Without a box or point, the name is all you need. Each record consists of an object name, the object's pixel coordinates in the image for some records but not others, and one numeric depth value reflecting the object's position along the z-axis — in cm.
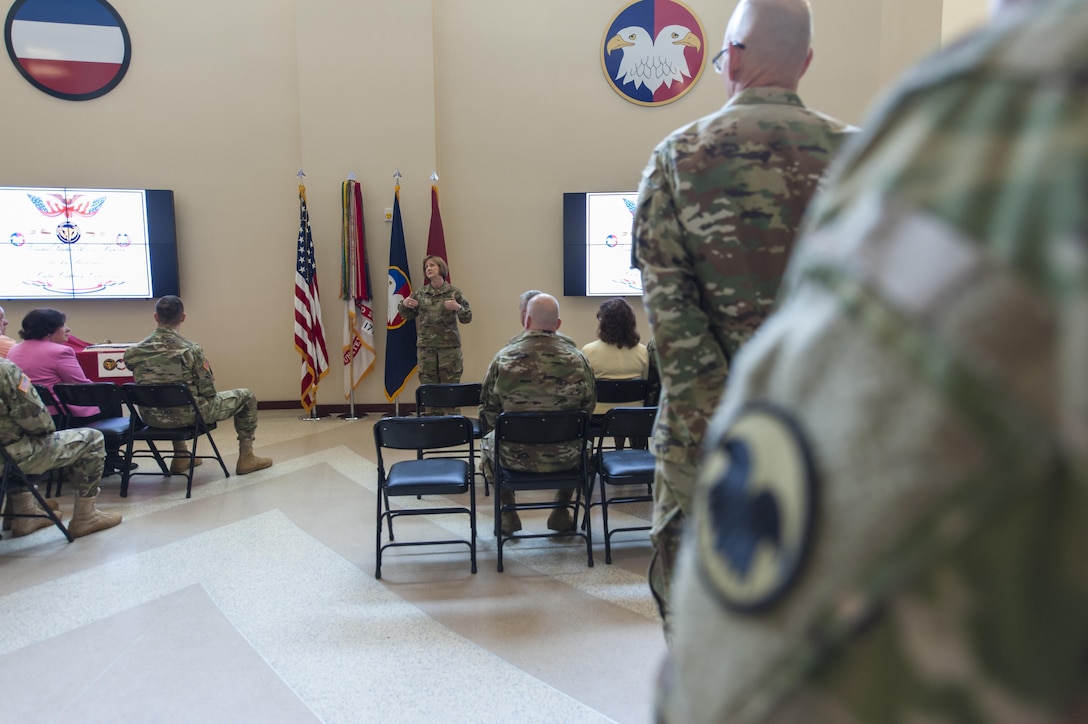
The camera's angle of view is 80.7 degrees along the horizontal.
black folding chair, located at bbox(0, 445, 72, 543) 321
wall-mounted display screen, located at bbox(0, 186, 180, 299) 604
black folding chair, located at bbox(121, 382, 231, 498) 407
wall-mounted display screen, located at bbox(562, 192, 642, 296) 670
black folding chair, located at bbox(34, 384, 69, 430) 420
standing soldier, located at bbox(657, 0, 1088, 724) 28
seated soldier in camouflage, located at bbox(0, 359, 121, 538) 321
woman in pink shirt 419
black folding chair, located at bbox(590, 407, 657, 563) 320
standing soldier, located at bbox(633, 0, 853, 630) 121
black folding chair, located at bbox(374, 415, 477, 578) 298
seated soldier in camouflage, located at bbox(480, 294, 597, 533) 317
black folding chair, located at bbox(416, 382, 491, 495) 436
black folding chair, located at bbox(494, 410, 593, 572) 302
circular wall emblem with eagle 667
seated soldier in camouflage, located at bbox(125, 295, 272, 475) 423
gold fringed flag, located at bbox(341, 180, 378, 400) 643
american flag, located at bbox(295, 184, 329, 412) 637
